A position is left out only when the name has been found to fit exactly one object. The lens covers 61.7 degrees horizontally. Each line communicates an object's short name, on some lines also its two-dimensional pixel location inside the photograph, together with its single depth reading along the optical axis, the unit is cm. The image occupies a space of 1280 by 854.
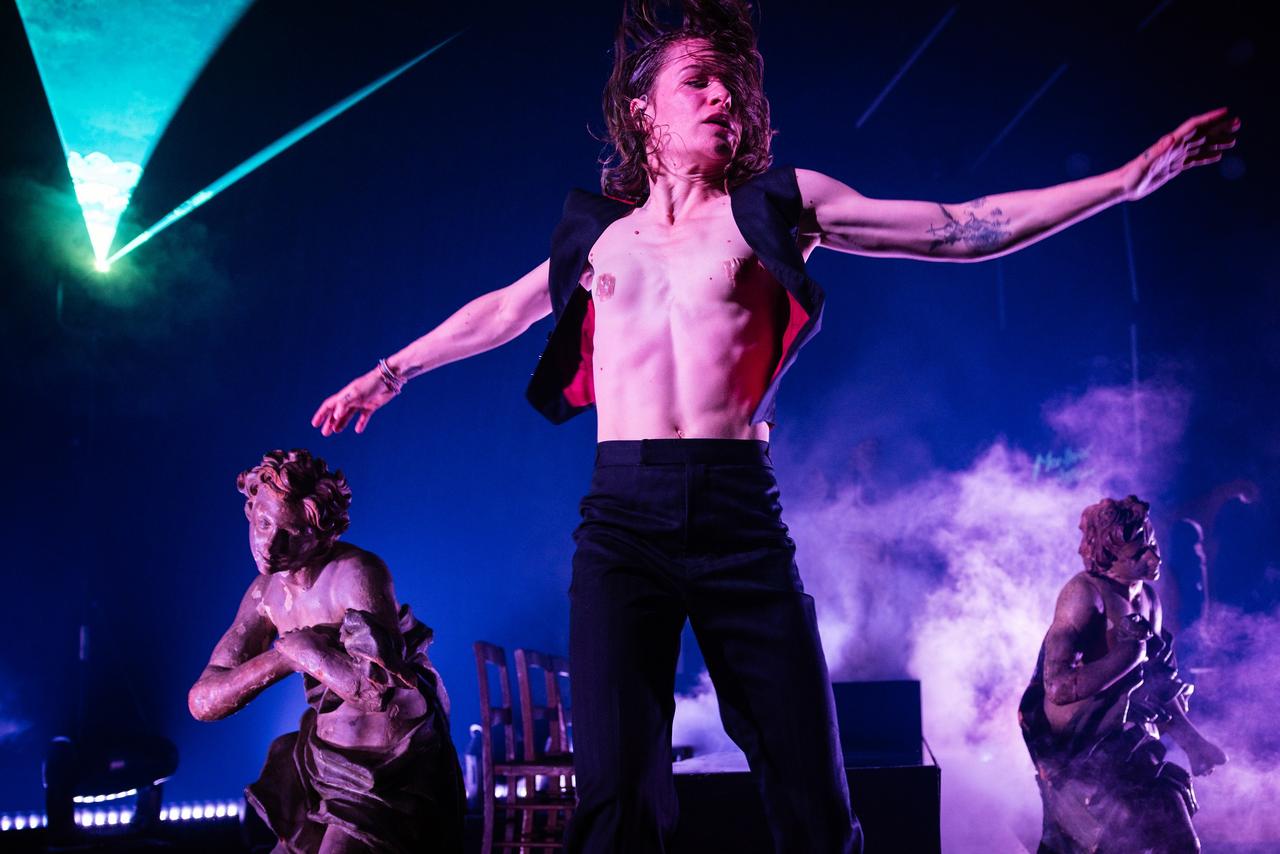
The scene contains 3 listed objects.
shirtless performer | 191
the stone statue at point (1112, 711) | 380
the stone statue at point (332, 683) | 255
